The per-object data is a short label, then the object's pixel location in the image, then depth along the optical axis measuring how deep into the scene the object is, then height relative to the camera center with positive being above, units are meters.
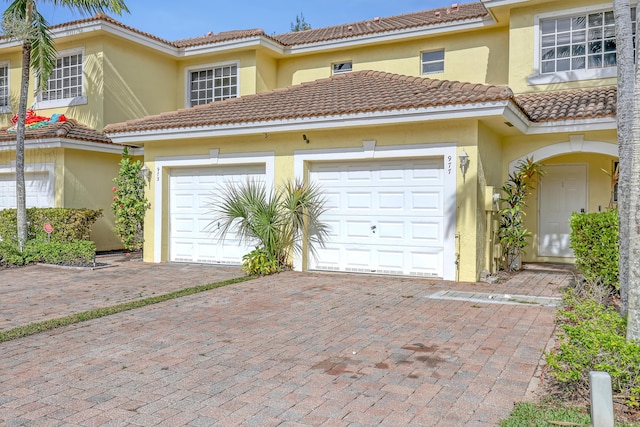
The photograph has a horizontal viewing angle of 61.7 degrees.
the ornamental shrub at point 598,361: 4.16 -1.17
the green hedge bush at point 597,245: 8.37 -0.48
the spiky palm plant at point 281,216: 11.42 -0.06
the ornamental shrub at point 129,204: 14.14 +0.24
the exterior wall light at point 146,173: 13.55 +1.02
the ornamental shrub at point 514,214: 11.40 +0.02
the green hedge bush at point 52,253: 12.67 -0.97
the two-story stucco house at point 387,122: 10.50 +1.91
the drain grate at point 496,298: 8.24 -1.33
